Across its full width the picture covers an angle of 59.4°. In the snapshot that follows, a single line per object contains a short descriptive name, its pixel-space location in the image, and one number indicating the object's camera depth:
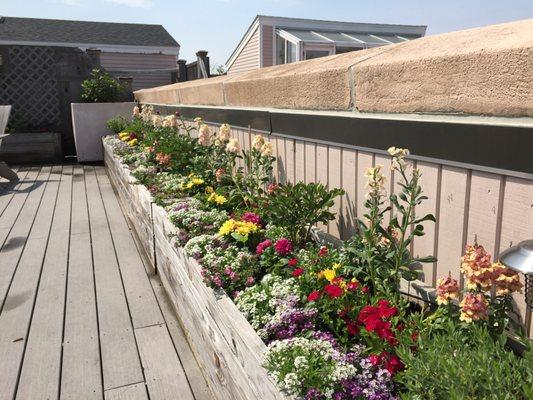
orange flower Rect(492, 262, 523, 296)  1.32
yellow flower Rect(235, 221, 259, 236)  2.55
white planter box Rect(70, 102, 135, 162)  9.59
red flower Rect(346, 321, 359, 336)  1.64
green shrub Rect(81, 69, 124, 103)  10.02
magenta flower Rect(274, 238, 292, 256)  2.32
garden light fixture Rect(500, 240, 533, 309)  1.07
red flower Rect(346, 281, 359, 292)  1.83
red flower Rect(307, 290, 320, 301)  1.76
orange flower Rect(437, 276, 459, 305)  1.43
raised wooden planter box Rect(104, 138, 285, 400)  1.66
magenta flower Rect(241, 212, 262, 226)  2.74
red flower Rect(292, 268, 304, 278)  2.03
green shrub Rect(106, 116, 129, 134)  8.78
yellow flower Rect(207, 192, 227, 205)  3.31
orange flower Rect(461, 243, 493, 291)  1.33
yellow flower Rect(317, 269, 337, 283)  1.92
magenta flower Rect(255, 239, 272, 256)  2.41
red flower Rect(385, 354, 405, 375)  1.41
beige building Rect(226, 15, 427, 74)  15.59
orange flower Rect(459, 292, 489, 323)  1.33
